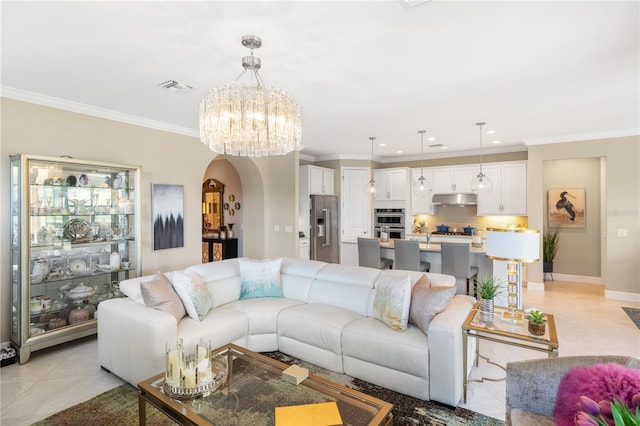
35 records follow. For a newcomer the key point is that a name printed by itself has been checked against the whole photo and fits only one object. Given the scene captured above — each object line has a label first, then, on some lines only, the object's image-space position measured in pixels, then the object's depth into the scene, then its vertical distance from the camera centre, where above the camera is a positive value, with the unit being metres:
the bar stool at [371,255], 5.10 -0.70
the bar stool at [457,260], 4.43 -0.68
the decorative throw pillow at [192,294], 3.04 -0.78
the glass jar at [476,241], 4.96 -0.48
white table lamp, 2.60 -0.32
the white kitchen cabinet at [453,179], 7.06 +0.69
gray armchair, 1.64 -0.92
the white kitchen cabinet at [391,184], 7.63 +0.63
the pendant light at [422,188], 5.72 +0.39
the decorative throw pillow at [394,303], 2.79 -0.82
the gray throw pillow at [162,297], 2.84 -0.75
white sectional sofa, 2.50 -1.03
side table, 2.28 -0.90
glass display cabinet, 3.21 -0.33
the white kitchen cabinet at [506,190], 6.42 +0.39
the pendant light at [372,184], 5.92 +0.49
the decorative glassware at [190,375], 1.90 -0.97
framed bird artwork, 6.63 +0.05
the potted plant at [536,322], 2.35 -0.82
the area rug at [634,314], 4.33 -1.47
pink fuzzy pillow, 1.36 -0.77
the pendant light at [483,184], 5.27 +0.42
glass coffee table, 1.73 -1.08
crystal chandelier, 2.35 +0.71
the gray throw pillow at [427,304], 2.67 -0.78
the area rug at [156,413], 2.29 -1.47
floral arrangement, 1.04 -0.72
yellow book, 1.65 -1.06
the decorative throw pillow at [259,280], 3.78 -0.80
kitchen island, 4.71 -0.70
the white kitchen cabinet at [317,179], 6.94 +0.69
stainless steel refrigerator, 6.88 -0.37
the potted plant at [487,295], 2.71 -0.71
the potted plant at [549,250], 6.59 -0.81
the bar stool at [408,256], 4.78 -0.67
